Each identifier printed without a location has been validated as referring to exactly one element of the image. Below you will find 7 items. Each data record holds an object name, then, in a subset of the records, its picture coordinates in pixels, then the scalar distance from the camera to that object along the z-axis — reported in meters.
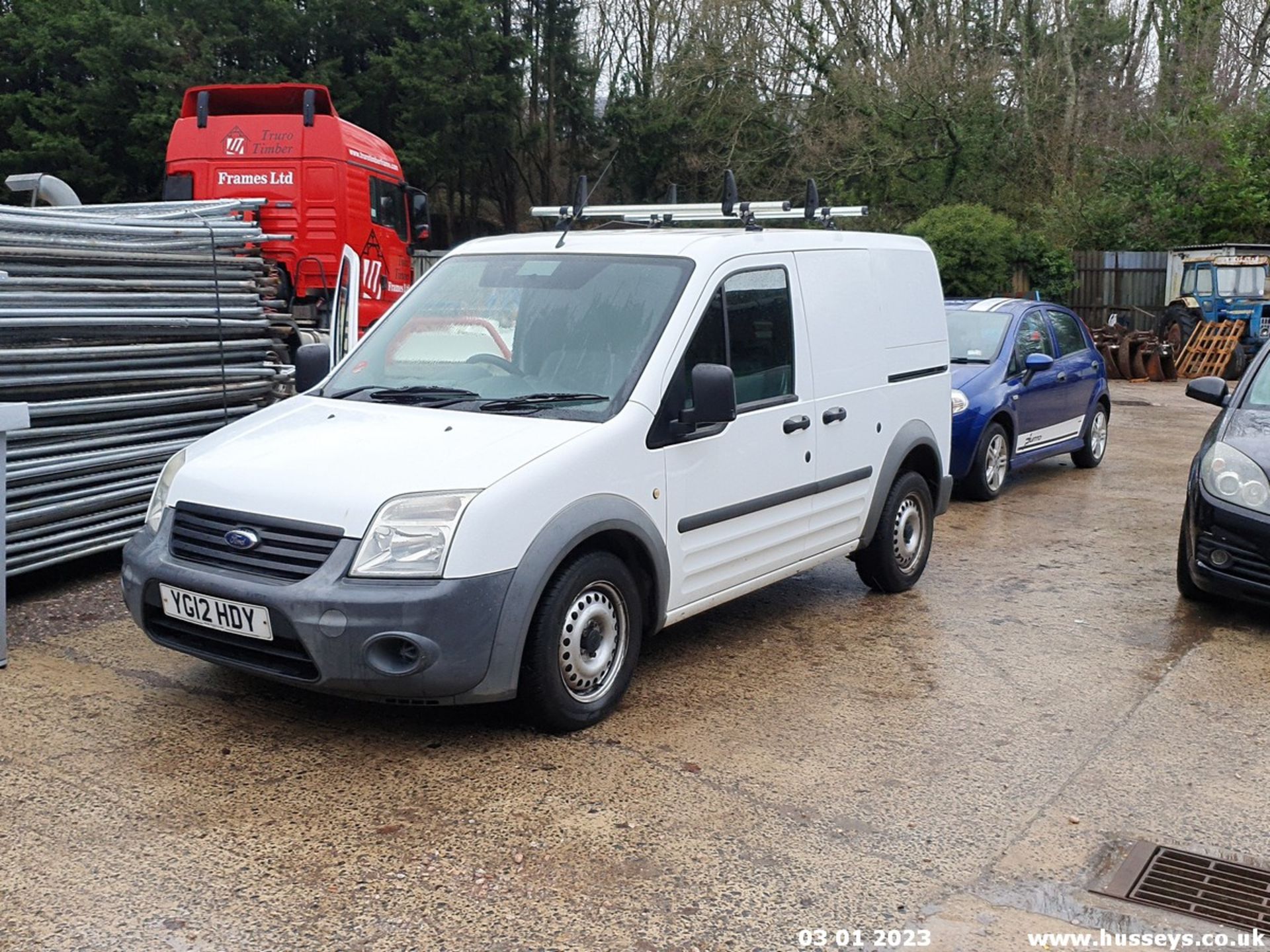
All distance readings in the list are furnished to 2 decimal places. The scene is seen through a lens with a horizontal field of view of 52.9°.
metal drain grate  3.62
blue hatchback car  9.96
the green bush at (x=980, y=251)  22.77
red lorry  14.28
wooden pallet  21.34
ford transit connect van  4.29
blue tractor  21.66
